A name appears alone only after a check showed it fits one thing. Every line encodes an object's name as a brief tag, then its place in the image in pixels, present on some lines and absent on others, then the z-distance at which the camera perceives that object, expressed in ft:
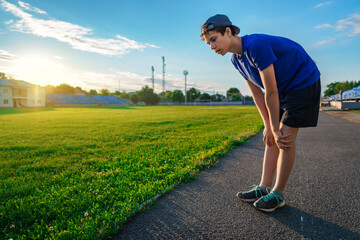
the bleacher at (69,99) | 216.95
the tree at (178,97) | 336.90
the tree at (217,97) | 364.42
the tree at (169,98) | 340.39
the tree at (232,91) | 478.63
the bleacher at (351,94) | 69.36
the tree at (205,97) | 375.45
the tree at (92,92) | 417.02
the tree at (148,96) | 269.23
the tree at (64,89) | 301.84
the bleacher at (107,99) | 256.07
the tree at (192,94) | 375.33
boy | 5.96
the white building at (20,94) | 168.51
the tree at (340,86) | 244.26
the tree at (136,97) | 276.33
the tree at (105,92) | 413.39
